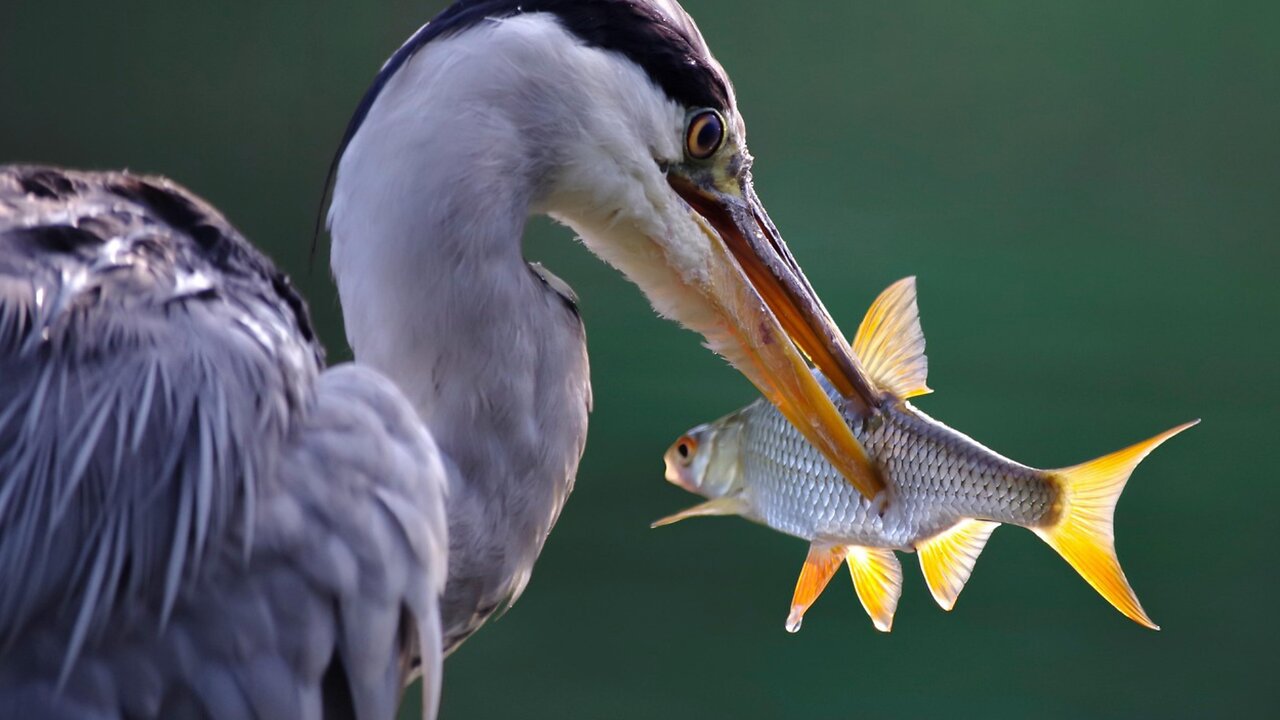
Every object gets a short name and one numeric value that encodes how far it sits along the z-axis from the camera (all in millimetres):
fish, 6421
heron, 6282
